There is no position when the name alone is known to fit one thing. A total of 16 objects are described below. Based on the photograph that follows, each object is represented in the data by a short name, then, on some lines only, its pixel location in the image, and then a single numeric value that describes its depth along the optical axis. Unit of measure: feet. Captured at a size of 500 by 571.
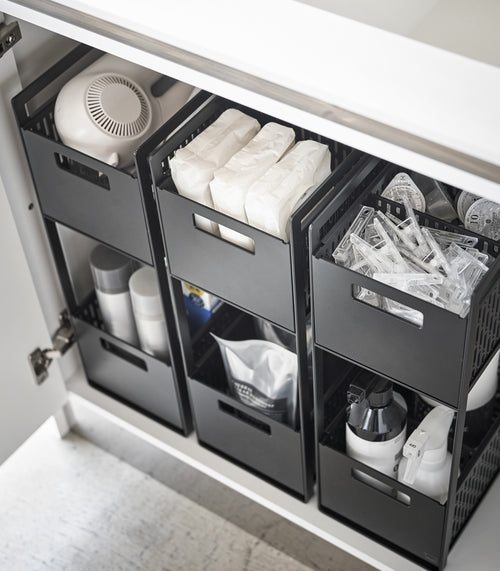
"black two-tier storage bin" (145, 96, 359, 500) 3.60
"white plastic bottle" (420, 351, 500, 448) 4.12
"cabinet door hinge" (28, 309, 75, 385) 4.85
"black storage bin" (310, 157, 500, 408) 3.26
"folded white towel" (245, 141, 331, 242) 3.50
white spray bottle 3.75
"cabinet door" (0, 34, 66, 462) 4.25
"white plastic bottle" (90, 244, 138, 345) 4.64
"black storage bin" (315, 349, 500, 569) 4.03
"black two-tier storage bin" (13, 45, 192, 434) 4.01
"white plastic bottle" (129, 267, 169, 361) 4.54
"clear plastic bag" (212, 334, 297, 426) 4.21
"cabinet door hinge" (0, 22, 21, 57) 3.92
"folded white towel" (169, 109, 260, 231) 3.69
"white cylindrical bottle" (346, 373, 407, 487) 3.89
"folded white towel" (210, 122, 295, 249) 3.60
